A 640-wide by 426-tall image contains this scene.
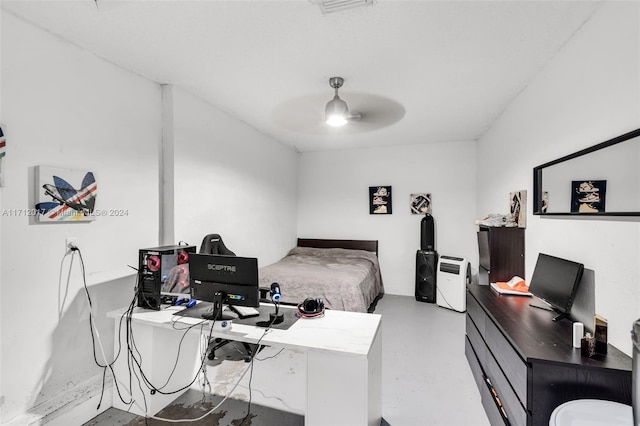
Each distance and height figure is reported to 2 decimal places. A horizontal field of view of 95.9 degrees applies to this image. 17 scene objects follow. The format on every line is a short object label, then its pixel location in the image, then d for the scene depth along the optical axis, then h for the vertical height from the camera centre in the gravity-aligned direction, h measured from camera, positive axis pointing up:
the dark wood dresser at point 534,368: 1.28 -0.76
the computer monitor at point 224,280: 1.82 -0.46
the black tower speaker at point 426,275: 4.50 -1.00
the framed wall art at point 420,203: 4.85 +0.13
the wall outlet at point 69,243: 1.98 -0.23
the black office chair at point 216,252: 2.79 -0.45
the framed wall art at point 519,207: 2.62 +0.04
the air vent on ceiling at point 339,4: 1.62 +1.17
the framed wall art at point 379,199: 5.04 +0.20
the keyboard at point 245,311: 1.91 -0.70
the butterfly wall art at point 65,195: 1.83 +0.10
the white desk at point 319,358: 1.45 -0.85
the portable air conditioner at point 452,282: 4.09 -1.05
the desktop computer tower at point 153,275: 2.02 -0.46
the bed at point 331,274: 3.32 -0.81
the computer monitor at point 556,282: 1.75 -0.47
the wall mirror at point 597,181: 1.38 +0.18
